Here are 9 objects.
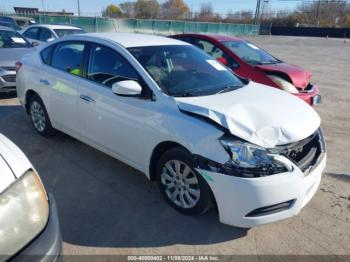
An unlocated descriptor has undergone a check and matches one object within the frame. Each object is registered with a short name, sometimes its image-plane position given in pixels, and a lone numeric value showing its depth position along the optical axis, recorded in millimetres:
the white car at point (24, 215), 1613
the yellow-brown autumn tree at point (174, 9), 85612
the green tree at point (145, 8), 82206
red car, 5898
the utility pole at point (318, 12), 72175
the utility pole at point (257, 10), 57112
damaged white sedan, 2578
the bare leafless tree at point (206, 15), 80438
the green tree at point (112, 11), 78262
